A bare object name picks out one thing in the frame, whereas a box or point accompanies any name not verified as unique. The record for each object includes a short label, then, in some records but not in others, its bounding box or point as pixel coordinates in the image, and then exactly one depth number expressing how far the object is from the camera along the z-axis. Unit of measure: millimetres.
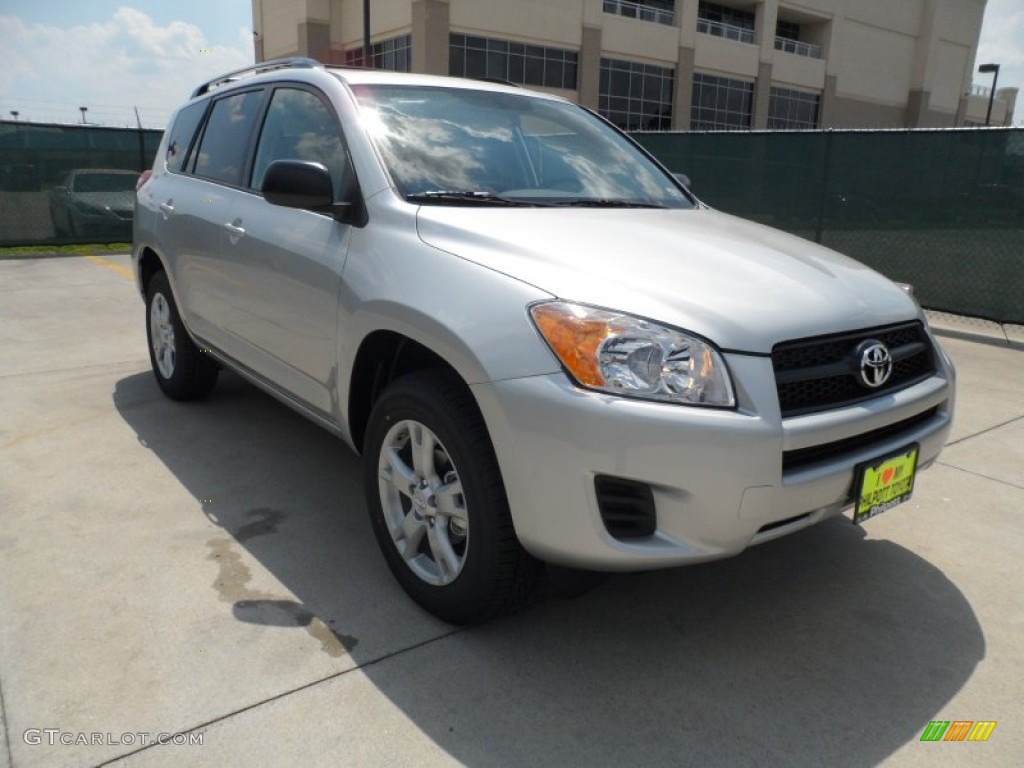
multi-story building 30906
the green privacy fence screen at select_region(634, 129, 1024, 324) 7941
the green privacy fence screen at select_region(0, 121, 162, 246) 12484
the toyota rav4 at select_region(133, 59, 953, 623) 2133
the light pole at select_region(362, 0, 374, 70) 23612
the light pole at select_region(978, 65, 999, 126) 41616
